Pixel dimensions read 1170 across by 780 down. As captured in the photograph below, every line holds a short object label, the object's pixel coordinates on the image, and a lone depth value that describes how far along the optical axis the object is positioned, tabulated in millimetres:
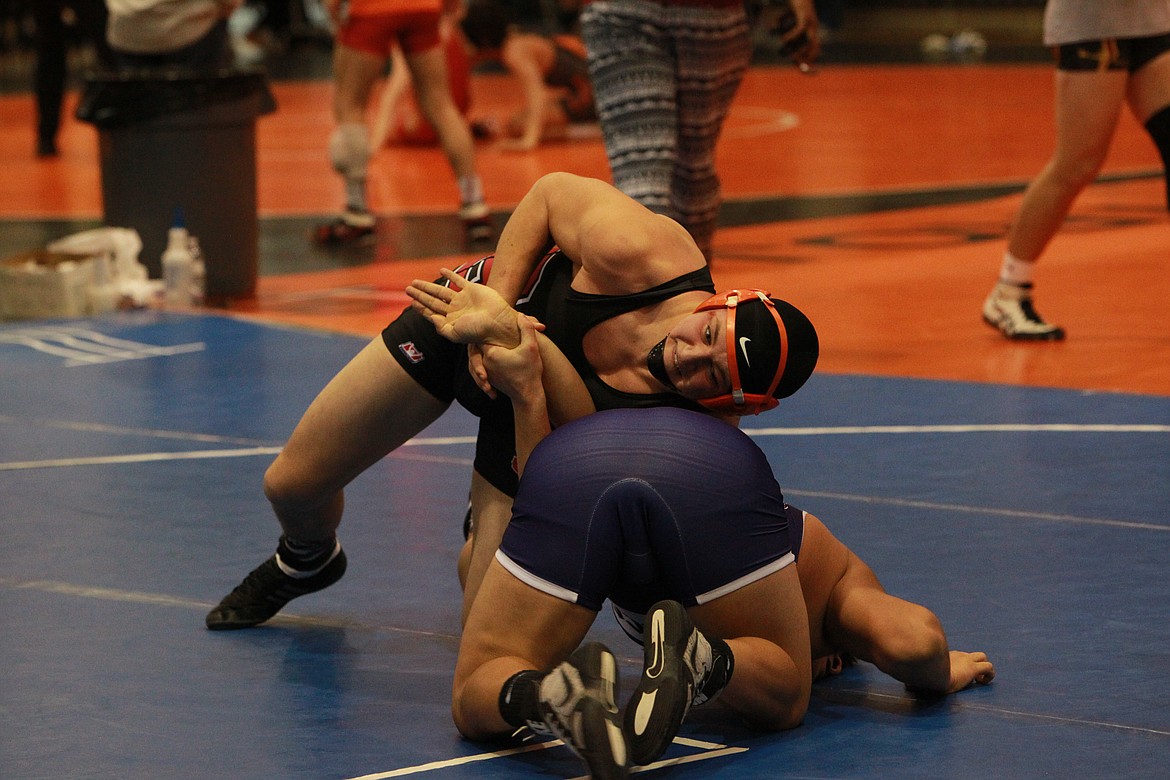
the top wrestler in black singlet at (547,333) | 6348
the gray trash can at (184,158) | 15031
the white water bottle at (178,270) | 14492
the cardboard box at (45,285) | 14414
